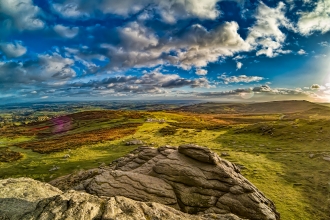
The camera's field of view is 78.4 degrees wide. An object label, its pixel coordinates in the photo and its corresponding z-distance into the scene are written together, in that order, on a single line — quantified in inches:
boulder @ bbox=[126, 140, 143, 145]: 2353.1
